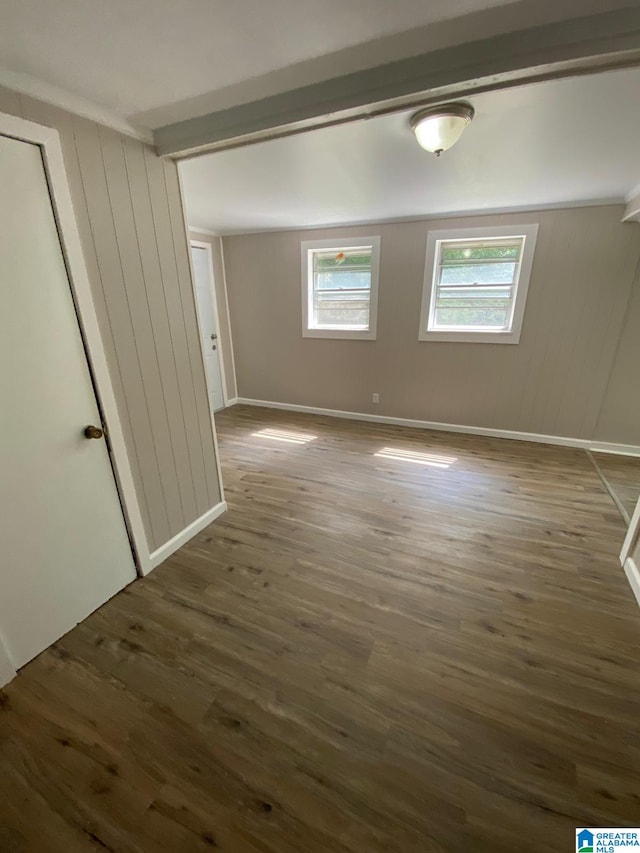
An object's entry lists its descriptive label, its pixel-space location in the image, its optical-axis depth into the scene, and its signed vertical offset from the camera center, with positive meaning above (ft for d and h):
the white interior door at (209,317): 14.75 -0.63
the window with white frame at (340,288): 13.53 +0.49
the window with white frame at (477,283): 11.44 +0.52
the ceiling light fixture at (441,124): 5.03 +2.51
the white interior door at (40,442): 4.32 -1.84
